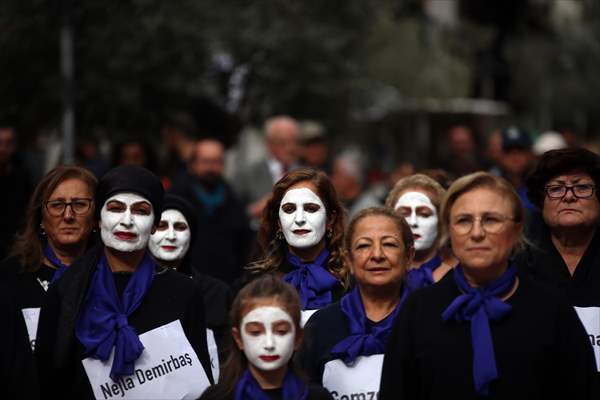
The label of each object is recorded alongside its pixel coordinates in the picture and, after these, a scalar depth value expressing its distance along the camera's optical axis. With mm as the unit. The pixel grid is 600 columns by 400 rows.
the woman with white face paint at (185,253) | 14642
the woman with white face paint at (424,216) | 15020
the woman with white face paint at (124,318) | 11985
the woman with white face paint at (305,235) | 13530
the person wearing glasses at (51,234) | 13600
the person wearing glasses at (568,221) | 12943
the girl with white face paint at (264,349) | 10537
